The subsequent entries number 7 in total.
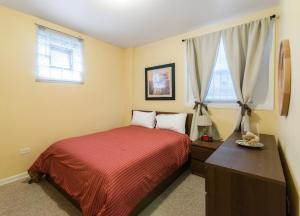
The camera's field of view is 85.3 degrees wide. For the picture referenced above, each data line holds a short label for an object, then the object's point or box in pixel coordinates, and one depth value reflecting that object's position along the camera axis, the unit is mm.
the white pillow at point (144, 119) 3346
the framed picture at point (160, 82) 3332
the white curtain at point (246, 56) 2287
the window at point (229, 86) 2301
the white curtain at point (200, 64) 2734
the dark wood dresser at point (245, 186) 1047
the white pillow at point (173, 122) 2913
